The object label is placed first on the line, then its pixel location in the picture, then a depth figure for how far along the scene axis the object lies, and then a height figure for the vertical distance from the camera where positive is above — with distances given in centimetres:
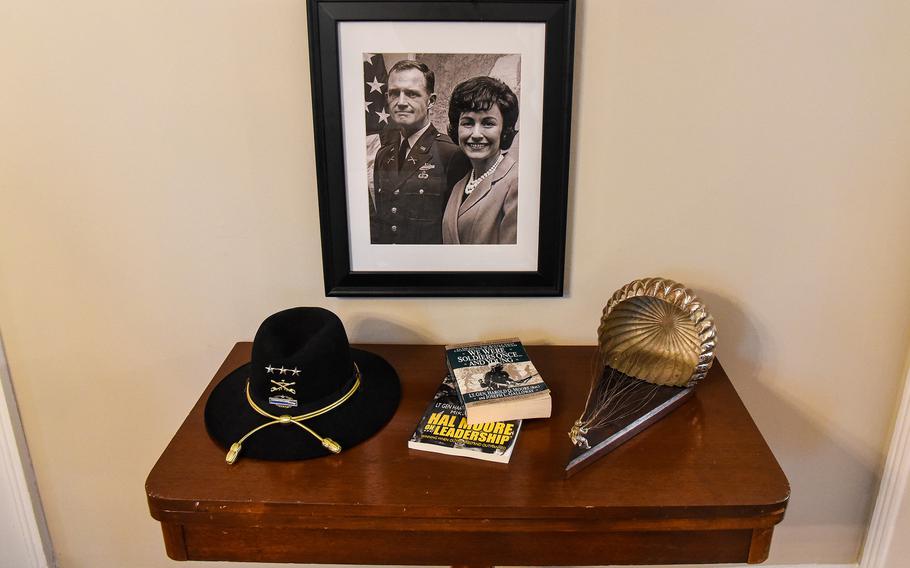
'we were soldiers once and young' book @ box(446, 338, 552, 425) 100 -41
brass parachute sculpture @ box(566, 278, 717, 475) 103 -40
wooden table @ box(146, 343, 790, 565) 88 -49
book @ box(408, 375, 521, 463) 96 -46
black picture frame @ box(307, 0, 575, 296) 107 -6
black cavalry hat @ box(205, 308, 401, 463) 98 -43
